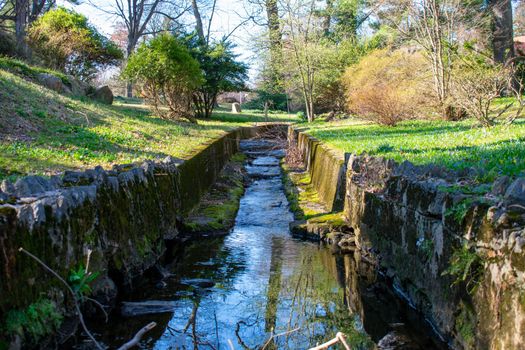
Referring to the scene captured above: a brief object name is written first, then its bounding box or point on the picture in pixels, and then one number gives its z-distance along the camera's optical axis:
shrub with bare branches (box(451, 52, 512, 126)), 12.66
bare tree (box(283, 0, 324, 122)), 28.64
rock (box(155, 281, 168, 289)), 7.16
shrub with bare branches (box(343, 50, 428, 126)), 18.25
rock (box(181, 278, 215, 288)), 7.30
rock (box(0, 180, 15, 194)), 4.95
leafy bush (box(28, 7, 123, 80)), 23.45
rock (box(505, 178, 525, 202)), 4.28
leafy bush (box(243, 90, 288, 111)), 46.31
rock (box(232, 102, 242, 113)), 41.42
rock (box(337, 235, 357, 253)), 9.42
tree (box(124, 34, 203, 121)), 20.92
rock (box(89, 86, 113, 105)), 22.82
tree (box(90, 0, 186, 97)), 38.81
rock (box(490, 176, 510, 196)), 4.80
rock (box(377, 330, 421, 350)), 5.31
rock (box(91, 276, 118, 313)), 6.12
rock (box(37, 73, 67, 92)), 18.48
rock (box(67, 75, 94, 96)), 20.61
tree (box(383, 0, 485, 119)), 17.94
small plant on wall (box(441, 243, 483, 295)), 4.53
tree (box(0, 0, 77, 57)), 21.89
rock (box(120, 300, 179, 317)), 6.12
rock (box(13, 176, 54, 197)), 5.06
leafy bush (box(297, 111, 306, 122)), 37.72
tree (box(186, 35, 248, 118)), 29.75
